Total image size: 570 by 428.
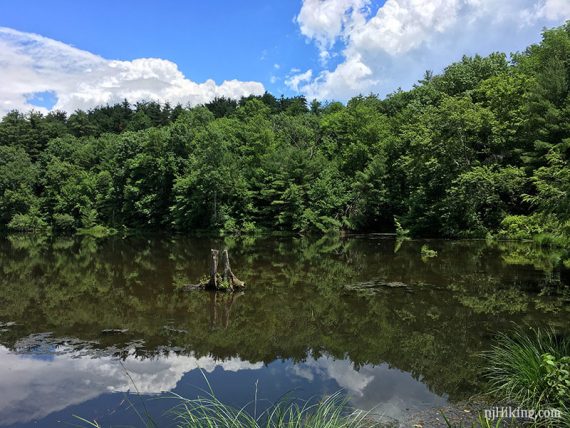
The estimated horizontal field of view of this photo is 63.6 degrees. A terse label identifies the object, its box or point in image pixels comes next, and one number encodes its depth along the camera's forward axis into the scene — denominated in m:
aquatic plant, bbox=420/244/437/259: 23.66
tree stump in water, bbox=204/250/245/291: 16.03
